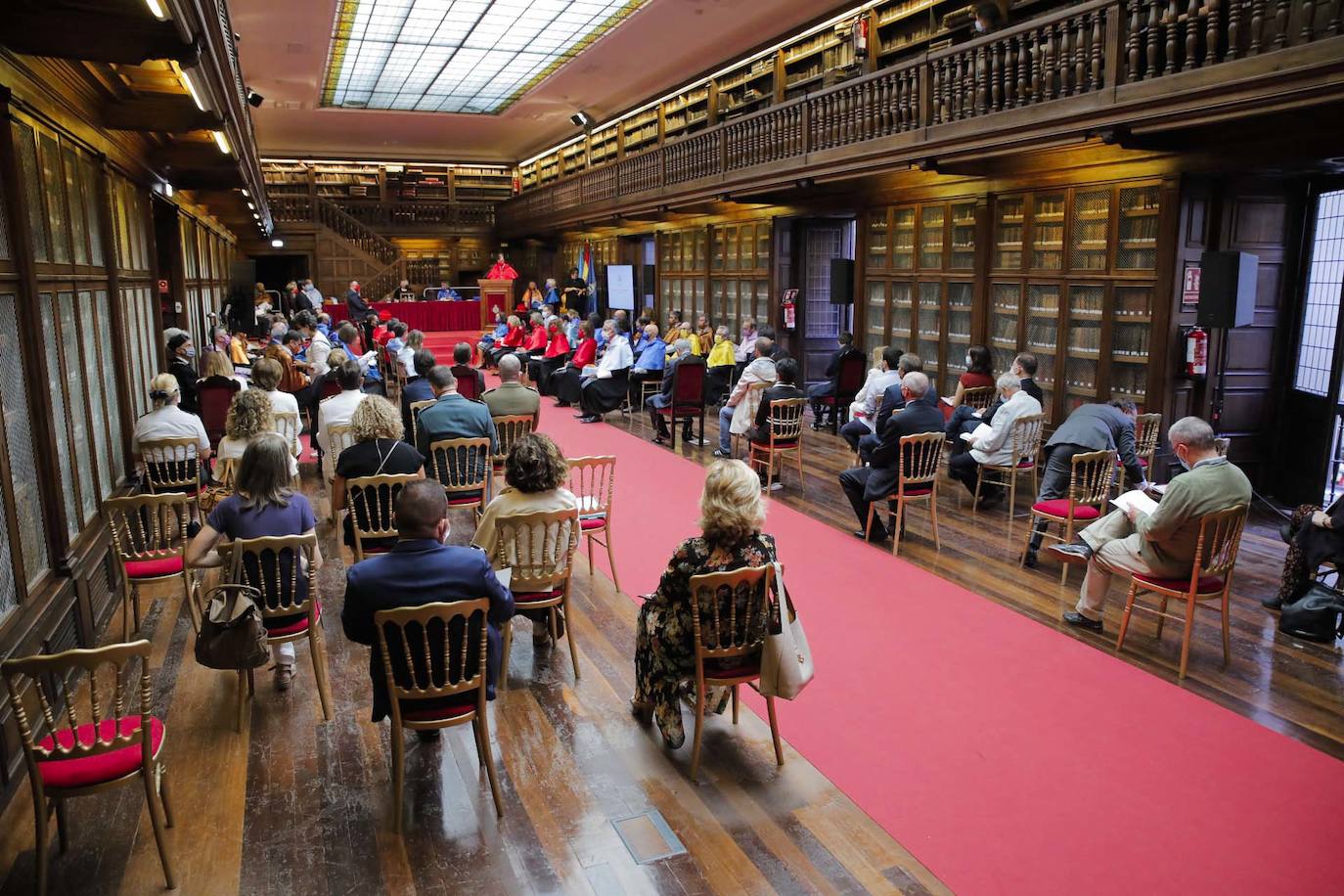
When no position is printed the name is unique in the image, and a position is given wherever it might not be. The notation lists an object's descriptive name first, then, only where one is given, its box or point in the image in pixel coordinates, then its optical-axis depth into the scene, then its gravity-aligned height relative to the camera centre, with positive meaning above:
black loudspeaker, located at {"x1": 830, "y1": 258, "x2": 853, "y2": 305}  10.77 +0.02
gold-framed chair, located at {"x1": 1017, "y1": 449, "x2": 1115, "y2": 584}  5.29 -1.22
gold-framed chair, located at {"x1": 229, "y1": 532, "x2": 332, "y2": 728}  3.62 -1.17
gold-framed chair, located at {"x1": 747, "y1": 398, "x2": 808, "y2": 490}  7.49 -1.17
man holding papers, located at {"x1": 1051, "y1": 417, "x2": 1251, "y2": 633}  4.18 -1.08
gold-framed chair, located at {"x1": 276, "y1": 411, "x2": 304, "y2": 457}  6.34 -0.97
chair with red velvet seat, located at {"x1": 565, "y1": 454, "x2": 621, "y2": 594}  5.17 -1.30
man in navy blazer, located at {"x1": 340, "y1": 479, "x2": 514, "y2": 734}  2.97 -0.92
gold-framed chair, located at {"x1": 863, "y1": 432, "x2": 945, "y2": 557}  6.01 -1.21
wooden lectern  18.48 -0.27
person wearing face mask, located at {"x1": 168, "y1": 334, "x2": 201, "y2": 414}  7.85 -0.72
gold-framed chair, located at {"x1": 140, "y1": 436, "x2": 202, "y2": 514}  5.45 -1.08
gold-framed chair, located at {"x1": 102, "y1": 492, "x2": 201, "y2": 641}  4.29 -1.26
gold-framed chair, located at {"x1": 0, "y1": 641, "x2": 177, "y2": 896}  2.56 -1.35
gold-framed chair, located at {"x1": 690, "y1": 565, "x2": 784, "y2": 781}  3.31 -1.24
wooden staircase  20.98 +0.75
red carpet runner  2.98 -1.81
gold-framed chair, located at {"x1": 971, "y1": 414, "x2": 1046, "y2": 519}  6.57 -1.18
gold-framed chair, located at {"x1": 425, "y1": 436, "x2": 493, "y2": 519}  5.71 -1.14
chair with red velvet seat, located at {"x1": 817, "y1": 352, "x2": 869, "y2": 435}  9.88 -1.03
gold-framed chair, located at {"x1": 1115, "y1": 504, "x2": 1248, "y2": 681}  4.18 -1.30
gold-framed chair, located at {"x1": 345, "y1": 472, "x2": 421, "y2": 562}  4.77 -1.17
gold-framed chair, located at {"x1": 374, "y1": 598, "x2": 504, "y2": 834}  2.96 -1.25
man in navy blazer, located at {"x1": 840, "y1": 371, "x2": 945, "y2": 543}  6.07 -0.95
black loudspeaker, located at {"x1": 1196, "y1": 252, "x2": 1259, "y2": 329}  6.30 -0.05
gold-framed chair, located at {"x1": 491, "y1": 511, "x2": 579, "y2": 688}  3.97 -1.16
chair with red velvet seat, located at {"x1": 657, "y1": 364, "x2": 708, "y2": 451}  9.55 -1.12
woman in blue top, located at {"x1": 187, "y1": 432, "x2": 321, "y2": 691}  3.71 -0.89
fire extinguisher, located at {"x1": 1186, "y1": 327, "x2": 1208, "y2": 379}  6.91 -0.51
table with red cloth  18.77 -0.65
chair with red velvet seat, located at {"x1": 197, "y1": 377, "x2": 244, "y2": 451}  7.33 -0.89
